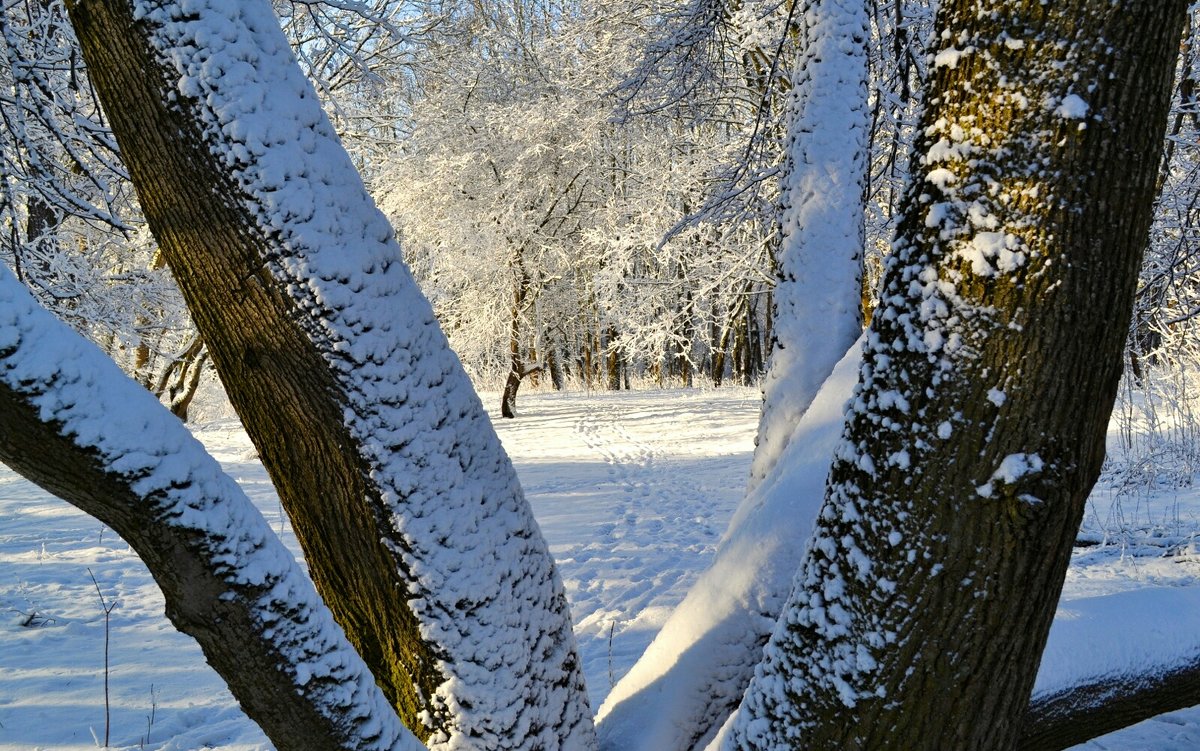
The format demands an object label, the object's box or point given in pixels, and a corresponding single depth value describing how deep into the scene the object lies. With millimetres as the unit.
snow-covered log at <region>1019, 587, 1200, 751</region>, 1862
